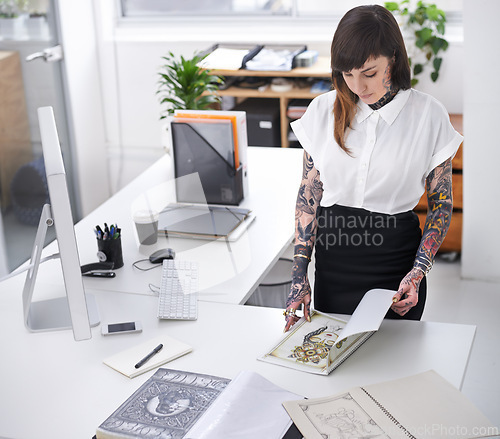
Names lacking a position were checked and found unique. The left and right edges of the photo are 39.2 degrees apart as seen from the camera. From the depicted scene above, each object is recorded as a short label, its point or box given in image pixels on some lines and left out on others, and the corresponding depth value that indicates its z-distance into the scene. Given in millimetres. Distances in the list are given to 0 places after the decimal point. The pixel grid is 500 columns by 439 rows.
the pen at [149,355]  1759
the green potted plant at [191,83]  3184
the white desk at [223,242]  2205
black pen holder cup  2291
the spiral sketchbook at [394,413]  1453
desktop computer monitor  1663
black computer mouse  2334
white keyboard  2002
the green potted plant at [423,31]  3857
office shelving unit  3928
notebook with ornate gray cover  1503
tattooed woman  1801
